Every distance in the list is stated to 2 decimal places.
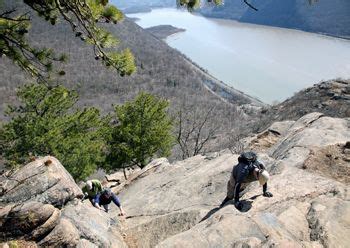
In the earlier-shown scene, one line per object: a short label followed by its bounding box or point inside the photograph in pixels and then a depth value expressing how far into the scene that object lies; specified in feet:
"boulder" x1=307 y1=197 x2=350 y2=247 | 29.27
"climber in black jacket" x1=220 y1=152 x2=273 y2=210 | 35.47
